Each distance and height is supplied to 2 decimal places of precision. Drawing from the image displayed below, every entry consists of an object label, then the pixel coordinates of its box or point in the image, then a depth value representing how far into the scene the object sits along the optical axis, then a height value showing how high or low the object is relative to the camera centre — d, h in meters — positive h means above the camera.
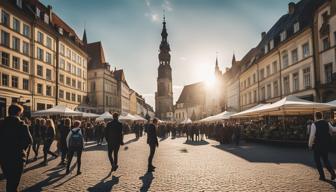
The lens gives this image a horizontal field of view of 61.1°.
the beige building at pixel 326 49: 24.12 +5.75
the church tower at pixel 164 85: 87.87 +10.31
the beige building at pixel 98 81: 60.50 +7.67
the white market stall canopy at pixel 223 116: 28.94 -0.08
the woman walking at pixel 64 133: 11.06 -0.62
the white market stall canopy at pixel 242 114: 21.19 +0.08
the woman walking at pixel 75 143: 8.90 -0.82
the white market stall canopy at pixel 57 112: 22.22 +0.42
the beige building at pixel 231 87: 57.68 +6.27
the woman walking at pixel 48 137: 11.16 -0.77
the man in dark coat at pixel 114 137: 9.59 -0.69
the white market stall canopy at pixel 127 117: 33.16 -0.08
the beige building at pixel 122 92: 72.56 +6.74
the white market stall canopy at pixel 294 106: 15.87 +0.46
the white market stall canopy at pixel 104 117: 30.44 -0.03
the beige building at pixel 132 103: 89.01 +4.52
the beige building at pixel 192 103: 100.19 +5.00
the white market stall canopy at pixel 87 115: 28.03 +0.19
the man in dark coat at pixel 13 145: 4.94 -0.49
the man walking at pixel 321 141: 7.70 -0.74
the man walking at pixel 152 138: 9.66 -0.78
